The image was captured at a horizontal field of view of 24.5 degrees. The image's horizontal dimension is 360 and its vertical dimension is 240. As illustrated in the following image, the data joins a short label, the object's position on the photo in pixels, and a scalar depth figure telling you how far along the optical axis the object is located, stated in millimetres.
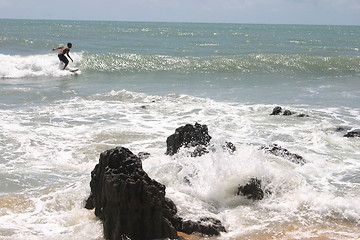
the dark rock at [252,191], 12550
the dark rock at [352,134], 19983
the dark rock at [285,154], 15994
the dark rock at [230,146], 15444
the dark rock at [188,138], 15779
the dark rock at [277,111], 24304
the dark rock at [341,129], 21097
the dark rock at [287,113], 24052
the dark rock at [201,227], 10320
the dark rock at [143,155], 15618
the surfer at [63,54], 36367
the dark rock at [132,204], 9589
